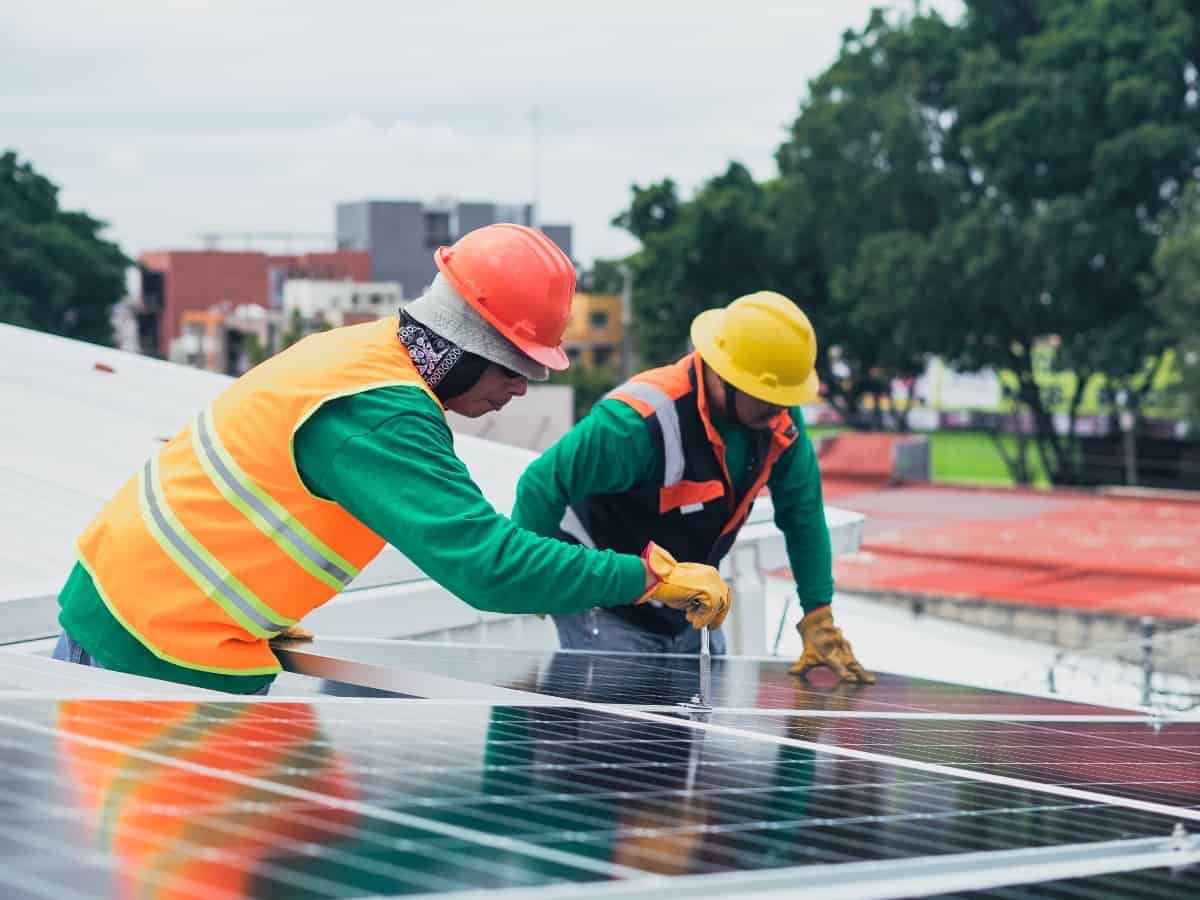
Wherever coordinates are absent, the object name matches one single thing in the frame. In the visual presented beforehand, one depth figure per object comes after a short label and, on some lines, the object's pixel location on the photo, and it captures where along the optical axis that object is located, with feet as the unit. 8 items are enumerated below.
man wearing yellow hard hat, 19.38
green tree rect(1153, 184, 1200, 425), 108.17
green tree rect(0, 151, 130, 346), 181.27
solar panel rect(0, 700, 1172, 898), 6.49
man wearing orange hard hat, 11.18
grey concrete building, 333.42
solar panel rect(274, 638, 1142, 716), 13.53
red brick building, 317.22
